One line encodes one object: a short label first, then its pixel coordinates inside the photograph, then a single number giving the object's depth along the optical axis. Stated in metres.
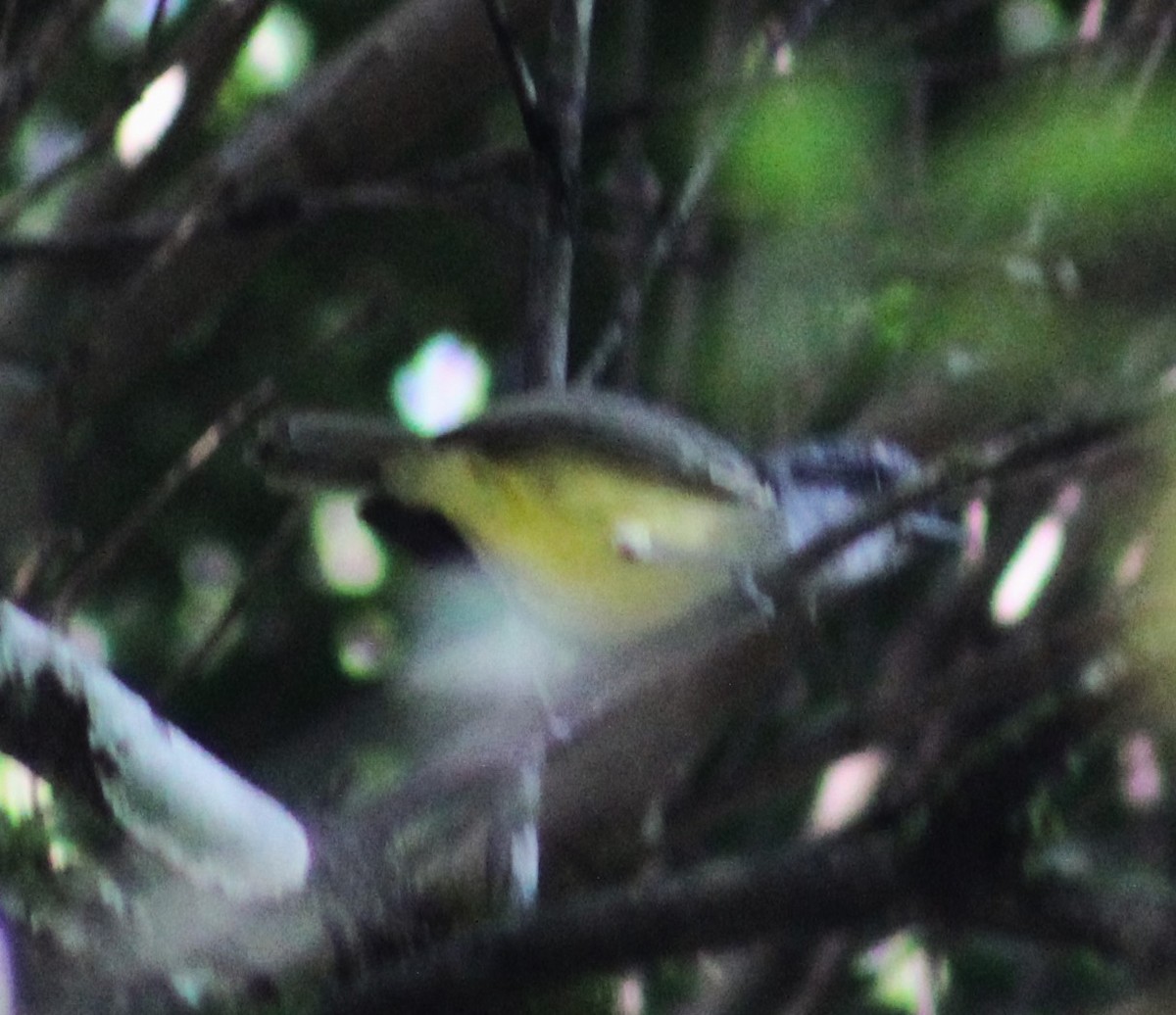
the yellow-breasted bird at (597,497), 4.95
